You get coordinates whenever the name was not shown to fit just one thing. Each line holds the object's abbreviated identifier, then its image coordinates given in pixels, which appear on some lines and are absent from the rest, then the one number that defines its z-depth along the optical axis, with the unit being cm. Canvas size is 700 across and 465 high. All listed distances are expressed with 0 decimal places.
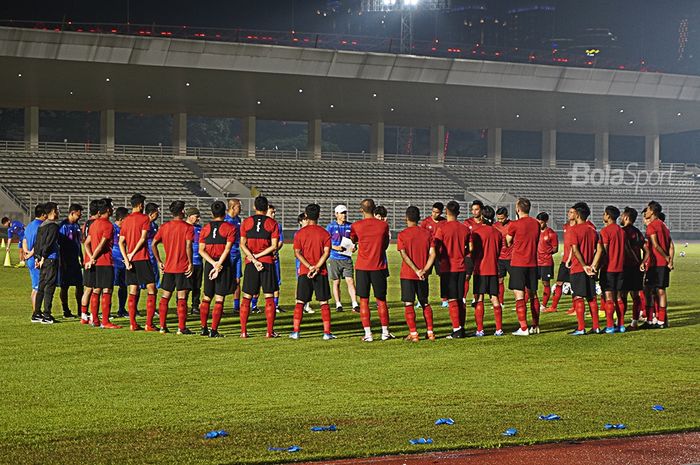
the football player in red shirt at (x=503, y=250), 1831
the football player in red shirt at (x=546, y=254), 1855
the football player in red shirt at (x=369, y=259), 1373
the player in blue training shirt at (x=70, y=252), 1644
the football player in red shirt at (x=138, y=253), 1490
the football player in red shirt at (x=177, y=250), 1415
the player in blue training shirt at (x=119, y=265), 1666
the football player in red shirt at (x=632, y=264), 1526
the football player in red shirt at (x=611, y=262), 1498
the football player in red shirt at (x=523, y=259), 1450
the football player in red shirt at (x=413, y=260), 1368
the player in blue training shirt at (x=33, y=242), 1588
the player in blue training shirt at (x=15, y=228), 3419
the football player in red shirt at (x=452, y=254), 1390
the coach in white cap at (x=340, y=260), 1808
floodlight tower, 5578
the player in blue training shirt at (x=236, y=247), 1603
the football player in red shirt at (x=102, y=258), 1536
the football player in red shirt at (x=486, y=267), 1441
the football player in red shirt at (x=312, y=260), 1373
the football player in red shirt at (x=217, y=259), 1389
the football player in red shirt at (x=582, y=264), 1480
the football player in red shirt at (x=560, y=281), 1822
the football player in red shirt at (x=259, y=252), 1362
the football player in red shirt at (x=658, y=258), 1555
